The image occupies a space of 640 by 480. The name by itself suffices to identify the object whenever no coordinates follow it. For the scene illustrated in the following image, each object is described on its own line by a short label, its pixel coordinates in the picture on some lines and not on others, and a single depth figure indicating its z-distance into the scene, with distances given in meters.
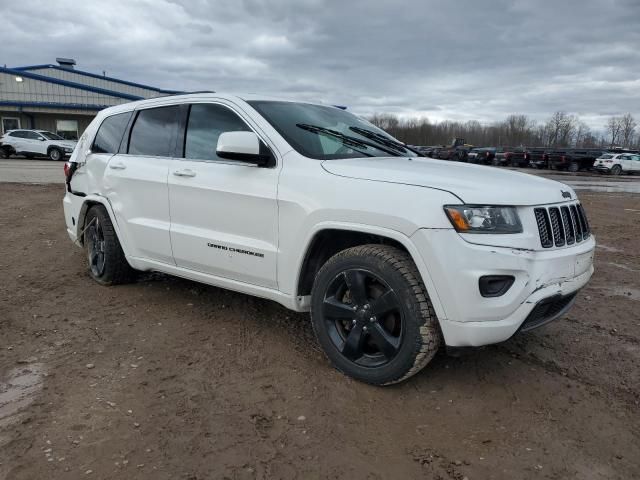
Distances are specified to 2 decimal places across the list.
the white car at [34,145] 25.69
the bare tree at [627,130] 115.66
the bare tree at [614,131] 118.54
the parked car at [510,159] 38.56
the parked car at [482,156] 39.66
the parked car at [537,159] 36.08
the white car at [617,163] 32.91
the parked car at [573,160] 34.28
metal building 34.06
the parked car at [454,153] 35.81
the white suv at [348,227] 2.73
